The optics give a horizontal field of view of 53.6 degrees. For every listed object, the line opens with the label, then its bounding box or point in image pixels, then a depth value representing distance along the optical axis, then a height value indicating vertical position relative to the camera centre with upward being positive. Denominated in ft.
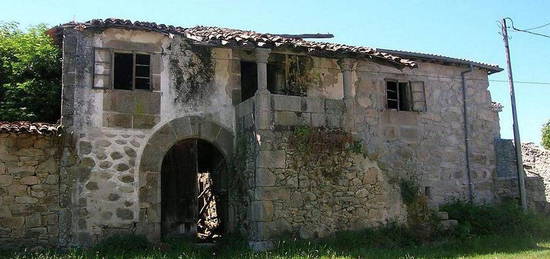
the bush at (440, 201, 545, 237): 43.73 -2.40
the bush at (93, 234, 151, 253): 33.63 -2.69
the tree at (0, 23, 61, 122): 39.47 +9.52
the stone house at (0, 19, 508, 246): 35.04 +4.04
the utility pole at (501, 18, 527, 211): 51.26 +5.48
